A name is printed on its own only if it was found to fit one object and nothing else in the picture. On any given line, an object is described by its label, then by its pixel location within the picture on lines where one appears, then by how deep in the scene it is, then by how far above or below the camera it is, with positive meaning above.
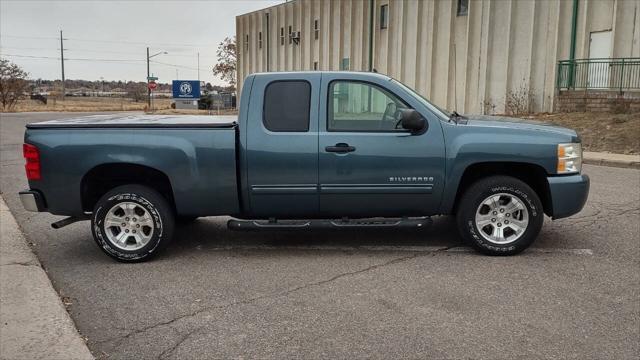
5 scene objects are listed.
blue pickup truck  5.81 -0.60
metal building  22.88 +2.90
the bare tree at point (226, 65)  74.12 +4.63
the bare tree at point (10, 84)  54.22 +1.35
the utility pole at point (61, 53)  83.12 +6.40
